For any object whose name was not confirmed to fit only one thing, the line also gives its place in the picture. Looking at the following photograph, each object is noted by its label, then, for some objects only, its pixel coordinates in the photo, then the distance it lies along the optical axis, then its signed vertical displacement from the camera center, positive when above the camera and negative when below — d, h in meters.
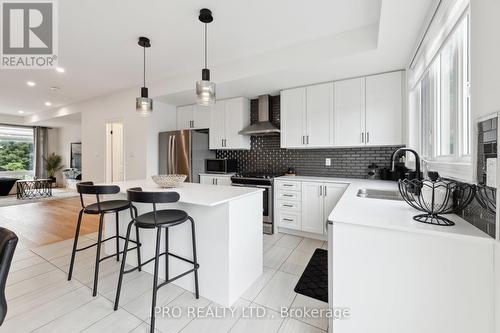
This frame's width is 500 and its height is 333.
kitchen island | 1.74 -0.66
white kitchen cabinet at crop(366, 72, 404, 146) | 2.80 +0.76
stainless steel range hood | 3.69 +0.75
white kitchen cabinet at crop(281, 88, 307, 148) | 3.46 +0.79
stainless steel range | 3.42 -0.33
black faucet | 1.65 +0.02
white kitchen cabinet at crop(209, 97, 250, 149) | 4.04 +0.83
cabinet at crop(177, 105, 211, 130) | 4.37 +1.03
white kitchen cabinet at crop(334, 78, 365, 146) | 3.02 +0.77
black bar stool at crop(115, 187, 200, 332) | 1.50 -0.41
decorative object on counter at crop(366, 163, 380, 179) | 3.19 -0.08
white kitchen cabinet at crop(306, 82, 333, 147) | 3.24 +0.78
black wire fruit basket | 1.13 -0.19
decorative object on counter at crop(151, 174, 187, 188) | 2.21 -0.15
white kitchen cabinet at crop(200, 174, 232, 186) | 3.90 -0.25
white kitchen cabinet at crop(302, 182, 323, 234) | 3.11 -0.60
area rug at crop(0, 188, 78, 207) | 5.55 -0.94
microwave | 4.11 +0.02
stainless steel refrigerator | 4.00 +0.26
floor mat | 1.94 -1.13
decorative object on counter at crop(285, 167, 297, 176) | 3.77 -0.11
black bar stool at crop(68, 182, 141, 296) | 1.88 -0.38
